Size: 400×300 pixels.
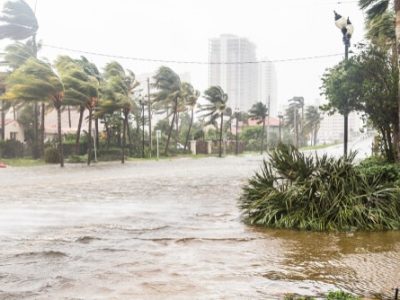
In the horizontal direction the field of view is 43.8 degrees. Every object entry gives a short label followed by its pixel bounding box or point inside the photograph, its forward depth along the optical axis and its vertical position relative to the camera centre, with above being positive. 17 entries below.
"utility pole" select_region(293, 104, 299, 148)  75.38 +1.97
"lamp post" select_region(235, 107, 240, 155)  63.22 +4.31
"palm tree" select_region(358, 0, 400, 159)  17.86 +5.11
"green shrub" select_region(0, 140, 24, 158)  36.91 -0.09
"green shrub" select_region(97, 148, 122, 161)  40.16 -0.51
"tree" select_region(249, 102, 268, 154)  73.31 +5.41
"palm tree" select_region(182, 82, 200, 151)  58.09 +6.27
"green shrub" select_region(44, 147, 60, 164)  34.50 -0.57
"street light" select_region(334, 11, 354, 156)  14.60 +3.39
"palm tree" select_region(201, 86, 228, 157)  59.16 +5.59
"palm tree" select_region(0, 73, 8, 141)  37.55 +3.51
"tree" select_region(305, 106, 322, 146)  106.69 +6.42
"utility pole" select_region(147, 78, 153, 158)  49.06 +4.71
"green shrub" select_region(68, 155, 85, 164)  36.88 -0.84
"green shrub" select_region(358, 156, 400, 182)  8.86 -0.44
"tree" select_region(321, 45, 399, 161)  12.02 +1.58
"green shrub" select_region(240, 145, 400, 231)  8.39 -0.87
